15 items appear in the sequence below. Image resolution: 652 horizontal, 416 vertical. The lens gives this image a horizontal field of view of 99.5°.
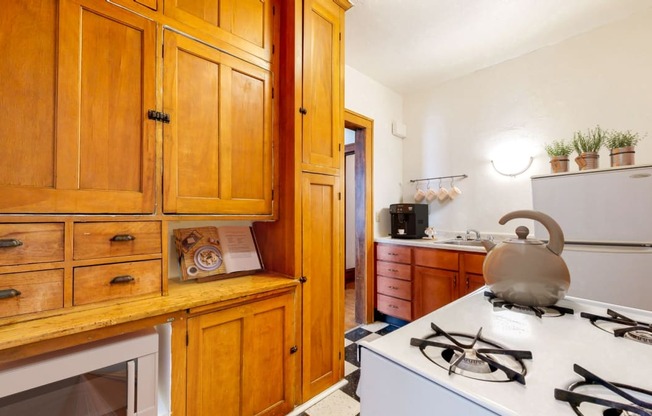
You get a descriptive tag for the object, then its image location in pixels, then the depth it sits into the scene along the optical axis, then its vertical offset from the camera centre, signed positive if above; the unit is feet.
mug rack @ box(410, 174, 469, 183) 9.83 +1.29
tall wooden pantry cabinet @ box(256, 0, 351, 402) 5.47 +0.61
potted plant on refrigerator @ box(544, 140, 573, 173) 6.43 +1.26
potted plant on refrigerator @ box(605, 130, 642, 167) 5.53 +1.24
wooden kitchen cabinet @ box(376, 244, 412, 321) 9.06 -2.32
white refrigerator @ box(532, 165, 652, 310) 5.05 -0.35
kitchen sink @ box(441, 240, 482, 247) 8.97 -1.00
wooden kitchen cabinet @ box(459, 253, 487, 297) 7.49 -1.67
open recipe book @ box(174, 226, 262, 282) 5.12 -0.79
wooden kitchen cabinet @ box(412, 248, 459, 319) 8.04 -2.02
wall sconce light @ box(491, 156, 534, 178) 8.54 +1.45
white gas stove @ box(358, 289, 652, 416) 1.67 -1.11
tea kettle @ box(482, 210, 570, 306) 2.94 -0.63
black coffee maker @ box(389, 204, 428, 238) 9.70 -0.28
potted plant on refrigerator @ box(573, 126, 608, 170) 6.07 +1.32
